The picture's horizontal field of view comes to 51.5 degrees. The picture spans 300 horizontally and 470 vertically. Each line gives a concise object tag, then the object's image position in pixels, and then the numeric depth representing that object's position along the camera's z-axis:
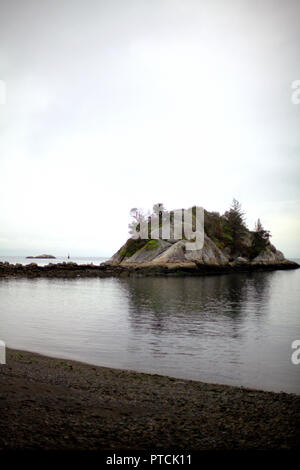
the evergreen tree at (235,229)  99.62
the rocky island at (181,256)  69.31
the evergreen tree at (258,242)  106.56
